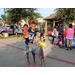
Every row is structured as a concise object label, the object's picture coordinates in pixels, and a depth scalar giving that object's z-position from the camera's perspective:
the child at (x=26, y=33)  2.91
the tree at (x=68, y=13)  8.94
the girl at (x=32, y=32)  2.96
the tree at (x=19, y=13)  13.48
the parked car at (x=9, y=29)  12.89
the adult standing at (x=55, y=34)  5.72
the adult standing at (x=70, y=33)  4.76
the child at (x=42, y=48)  2.94
